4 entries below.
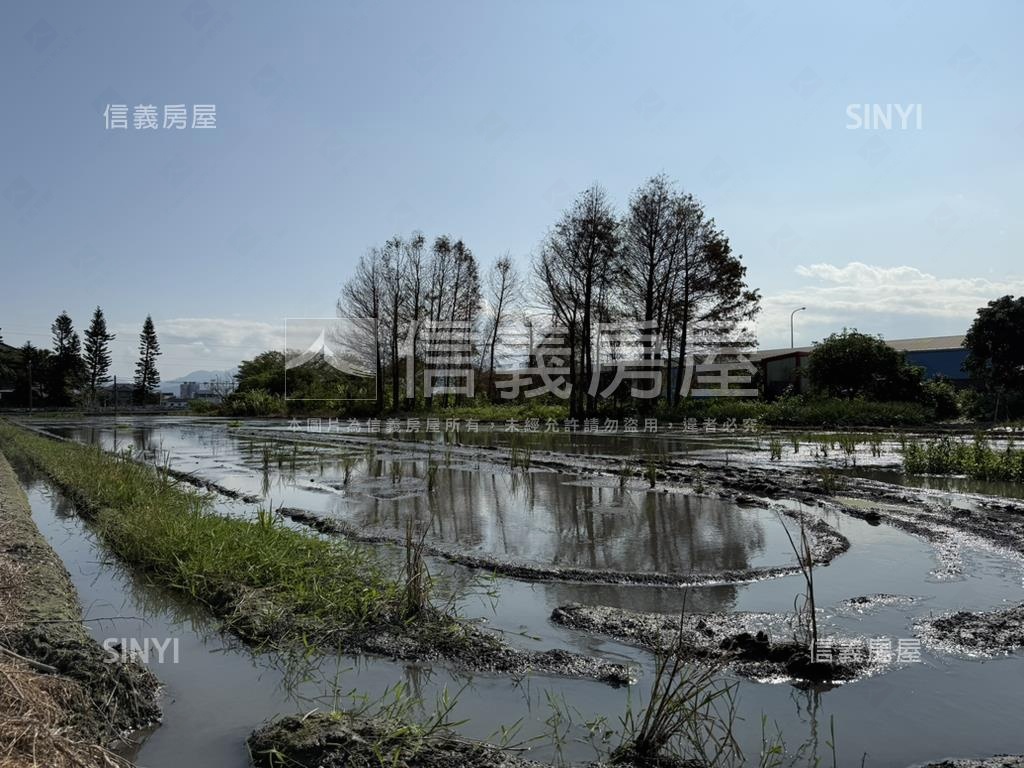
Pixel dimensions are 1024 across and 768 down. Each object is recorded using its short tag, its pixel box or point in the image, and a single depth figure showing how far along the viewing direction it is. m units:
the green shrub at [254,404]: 41.31
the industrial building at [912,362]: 34.97
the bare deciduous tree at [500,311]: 38.78
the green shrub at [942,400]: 25.31
